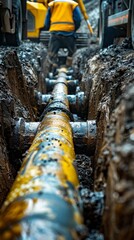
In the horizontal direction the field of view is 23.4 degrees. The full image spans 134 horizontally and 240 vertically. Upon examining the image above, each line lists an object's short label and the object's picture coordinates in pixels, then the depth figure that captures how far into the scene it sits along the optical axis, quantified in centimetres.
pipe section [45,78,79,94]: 711
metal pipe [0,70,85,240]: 121
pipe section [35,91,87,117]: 507
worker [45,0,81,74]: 938
